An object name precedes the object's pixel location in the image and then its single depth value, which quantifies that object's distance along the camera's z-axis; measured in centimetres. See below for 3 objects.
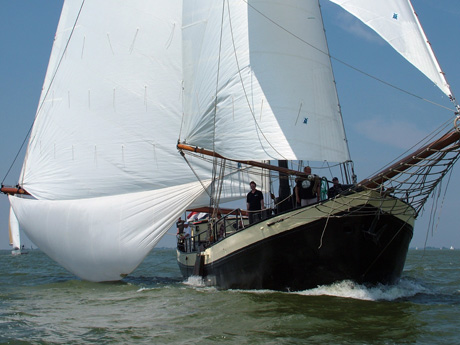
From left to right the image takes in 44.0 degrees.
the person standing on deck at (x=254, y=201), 1450
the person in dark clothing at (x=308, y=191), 1298
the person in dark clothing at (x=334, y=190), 1305
